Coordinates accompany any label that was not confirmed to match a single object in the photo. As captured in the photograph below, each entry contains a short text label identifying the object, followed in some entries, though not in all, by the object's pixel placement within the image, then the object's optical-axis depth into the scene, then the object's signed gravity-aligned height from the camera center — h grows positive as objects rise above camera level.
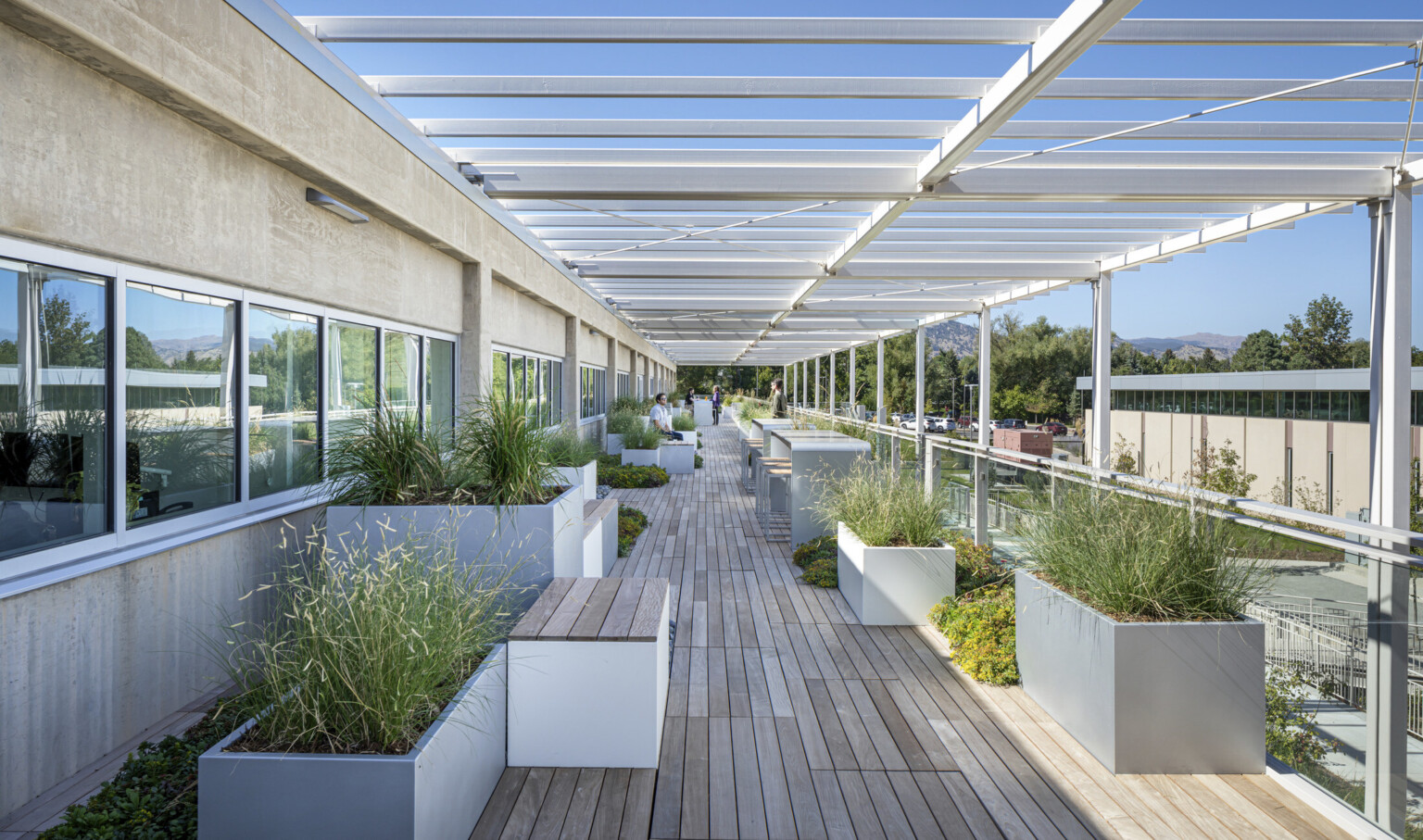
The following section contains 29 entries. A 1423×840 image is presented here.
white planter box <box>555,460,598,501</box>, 6.29 -0.65
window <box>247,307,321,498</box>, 4.17 -0.01
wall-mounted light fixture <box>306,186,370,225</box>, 4.42 +1.11
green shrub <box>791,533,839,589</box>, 6.19 -1.33
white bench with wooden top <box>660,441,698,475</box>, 14.56 -1.06
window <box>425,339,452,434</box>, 6.73 +0.16
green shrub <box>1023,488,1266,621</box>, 3.21 -0.69
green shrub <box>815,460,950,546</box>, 5.37 -0.76
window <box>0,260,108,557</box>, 2.69 -0.03
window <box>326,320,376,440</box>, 5.04 +0.15
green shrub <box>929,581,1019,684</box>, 4.15 -1.31
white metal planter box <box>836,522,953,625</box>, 5.13 -1.18
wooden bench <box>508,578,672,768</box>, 3.07 -1.16
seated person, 14.30 -0.30
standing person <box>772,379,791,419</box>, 18.80 -0.14
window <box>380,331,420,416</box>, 5.83 +0.21
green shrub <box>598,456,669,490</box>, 12.36 -1.23
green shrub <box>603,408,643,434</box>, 14.55 -0.39
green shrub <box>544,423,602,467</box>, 6.55 -0.45
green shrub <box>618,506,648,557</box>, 7.40 -1.32
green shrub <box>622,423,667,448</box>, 14.30 -0.70
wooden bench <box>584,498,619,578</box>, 4.83 -0.95
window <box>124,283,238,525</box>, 3.29 -0.02
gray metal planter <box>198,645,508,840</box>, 2.18 -1.10
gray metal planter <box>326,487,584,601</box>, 3.73 -0.62
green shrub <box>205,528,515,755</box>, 2.37 -0.85
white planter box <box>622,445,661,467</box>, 14.14 -1.02
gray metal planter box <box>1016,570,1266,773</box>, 3.08 -1.15
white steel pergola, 3.63 +1.58
